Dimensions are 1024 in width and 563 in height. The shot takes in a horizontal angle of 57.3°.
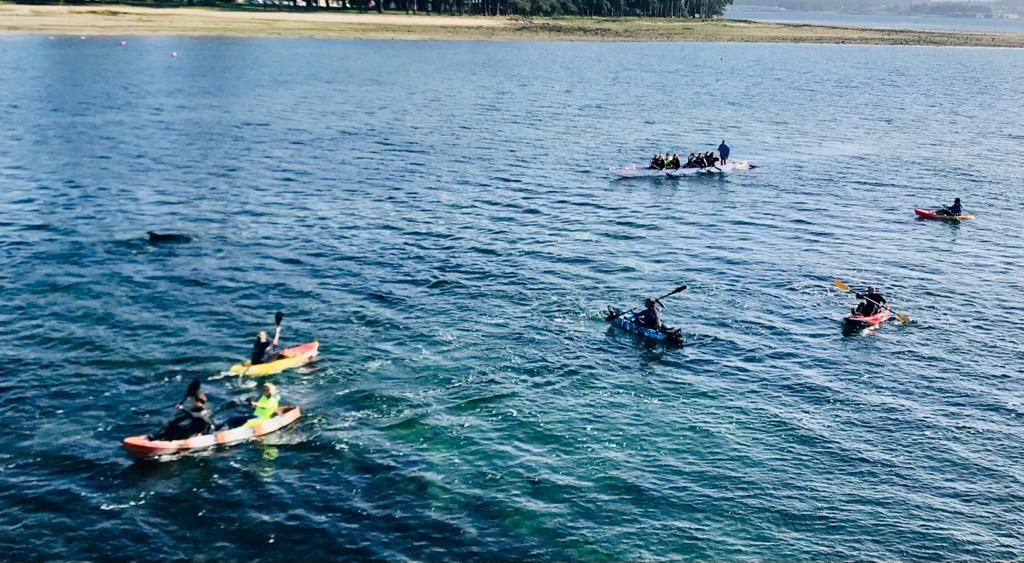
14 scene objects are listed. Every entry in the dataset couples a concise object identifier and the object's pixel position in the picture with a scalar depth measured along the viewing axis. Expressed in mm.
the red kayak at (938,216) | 70875
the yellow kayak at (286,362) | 40781
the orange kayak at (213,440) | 33750
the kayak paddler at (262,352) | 40844
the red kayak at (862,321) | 48125
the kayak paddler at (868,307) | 48938
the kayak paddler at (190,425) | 34406
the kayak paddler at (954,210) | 70938
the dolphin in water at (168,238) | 59094
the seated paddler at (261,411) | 35812
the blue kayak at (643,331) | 45812
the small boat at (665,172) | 84250
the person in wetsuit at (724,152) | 88125
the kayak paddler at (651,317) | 46250
